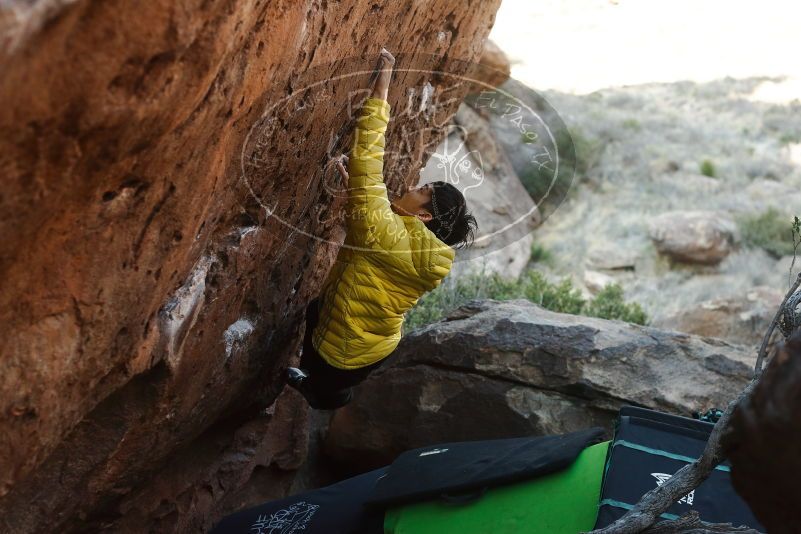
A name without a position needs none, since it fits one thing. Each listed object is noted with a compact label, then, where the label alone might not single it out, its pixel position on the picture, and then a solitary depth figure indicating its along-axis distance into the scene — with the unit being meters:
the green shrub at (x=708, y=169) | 16.06
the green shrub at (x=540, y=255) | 13.62
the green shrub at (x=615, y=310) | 10.21
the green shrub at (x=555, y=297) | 10.00
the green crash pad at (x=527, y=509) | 3.38
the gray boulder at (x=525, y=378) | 5.17
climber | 3.48
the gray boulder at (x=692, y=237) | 13.23
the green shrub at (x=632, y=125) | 17.44
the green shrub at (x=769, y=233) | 13.60
